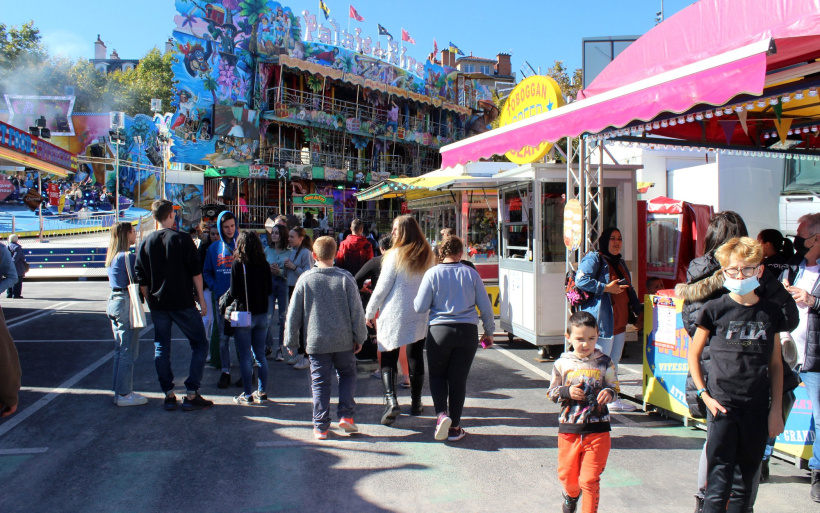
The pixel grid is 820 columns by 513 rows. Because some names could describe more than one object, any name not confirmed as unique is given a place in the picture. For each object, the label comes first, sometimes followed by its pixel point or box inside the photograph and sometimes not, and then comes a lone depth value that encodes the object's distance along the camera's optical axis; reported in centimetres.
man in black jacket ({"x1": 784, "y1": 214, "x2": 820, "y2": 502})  349
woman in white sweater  495
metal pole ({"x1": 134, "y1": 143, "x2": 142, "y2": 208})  3651
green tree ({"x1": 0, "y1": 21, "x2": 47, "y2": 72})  4219
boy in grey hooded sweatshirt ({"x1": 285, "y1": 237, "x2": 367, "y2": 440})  459
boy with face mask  280
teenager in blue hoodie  612
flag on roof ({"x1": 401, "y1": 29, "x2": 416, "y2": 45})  3956
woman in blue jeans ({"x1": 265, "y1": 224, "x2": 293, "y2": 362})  717
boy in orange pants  306
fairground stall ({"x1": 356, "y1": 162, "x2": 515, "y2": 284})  1007
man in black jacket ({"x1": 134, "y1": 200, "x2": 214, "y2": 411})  520
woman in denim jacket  515
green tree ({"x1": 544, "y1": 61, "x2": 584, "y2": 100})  2344
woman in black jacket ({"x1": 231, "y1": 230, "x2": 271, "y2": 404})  537
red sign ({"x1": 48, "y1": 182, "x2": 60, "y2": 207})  3419
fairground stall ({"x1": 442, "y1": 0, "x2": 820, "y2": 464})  380
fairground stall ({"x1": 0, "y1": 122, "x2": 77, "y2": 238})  845
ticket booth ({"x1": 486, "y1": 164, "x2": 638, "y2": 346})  753
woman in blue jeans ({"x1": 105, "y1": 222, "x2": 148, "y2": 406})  532
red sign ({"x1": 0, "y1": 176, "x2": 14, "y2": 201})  3113
